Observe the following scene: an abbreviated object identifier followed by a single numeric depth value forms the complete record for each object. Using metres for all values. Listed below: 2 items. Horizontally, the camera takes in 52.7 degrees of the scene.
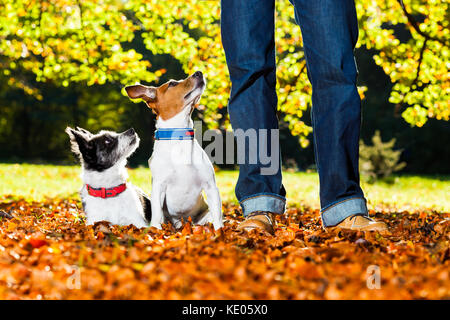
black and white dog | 3.30
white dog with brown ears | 3.15
